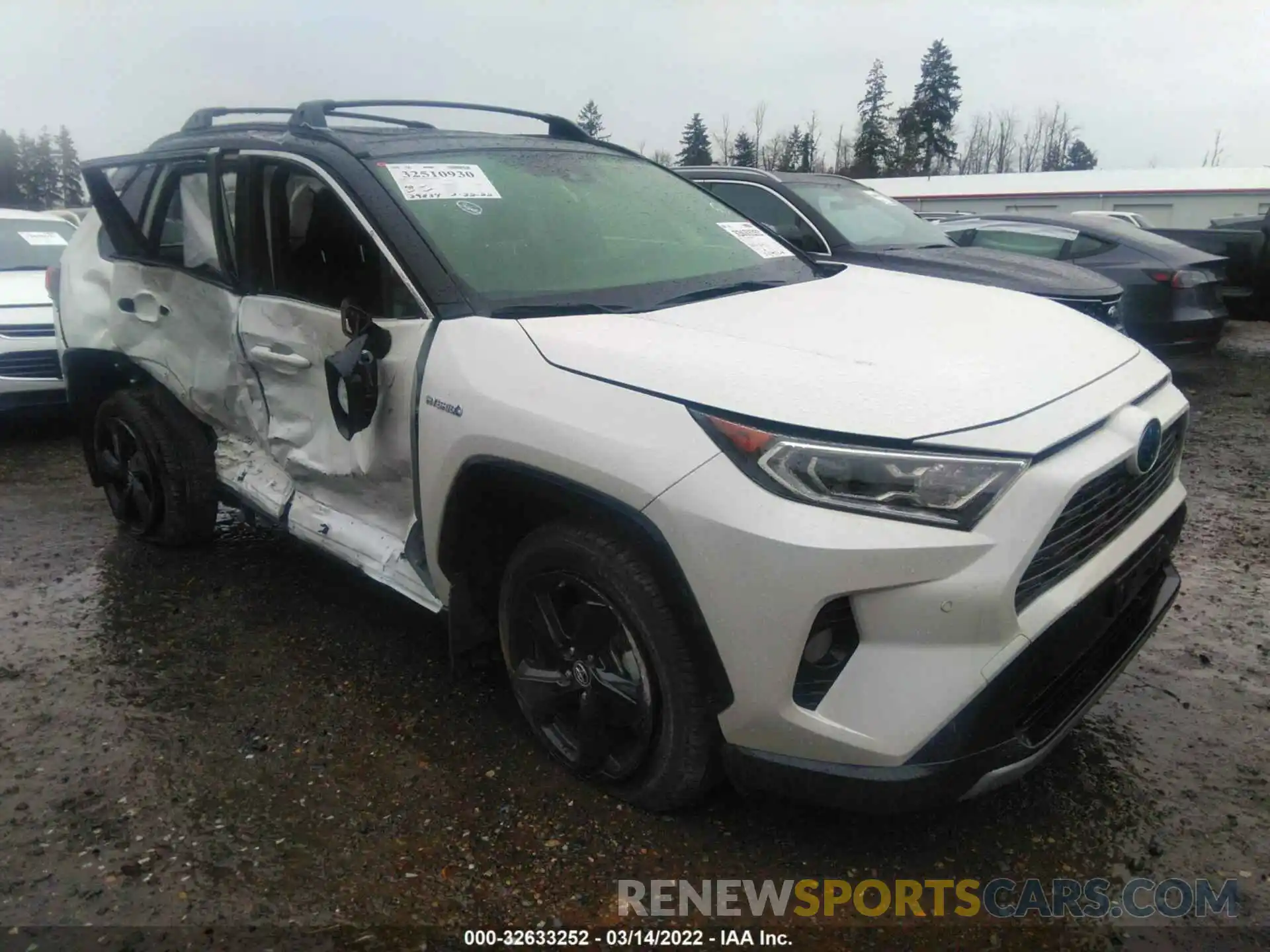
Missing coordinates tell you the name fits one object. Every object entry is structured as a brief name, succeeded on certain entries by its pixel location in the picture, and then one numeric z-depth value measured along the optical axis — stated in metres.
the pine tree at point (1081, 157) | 70.25
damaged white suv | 1.96
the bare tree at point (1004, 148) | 74.75
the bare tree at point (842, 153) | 69.81
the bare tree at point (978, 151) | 74.75
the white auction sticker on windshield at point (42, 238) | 7.68
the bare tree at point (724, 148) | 69.88
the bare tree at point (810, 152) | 66.19
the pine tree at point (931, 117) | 62.69
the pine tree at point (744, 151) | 67.31
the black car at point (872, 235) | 6.08
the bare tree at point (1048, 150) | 72.75
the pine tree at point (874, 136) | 63.94
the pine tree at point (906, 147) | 63.16
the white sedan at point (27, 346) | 6.23
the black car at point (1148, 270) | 7.70
